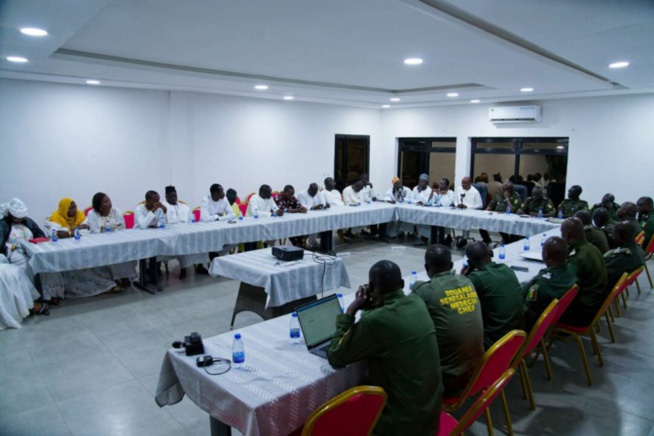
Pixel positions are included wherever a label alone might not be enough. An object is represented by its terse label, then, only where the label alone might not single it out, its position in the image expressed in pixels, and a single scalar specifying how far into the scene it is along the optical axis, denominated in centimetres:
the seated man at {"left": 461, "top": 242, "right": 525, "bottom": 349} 285
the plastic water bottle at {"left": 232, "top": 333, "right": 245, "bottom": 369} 228
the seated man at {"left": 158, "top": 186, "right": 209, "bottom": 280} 590
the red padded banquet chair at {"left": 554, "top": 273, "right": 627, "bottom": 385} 338
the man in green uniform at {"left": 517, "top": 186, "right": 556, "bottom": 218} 725
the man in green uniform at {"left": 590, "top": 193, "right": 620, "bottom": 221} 666
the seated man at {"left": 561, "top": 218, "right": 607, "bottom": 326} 349
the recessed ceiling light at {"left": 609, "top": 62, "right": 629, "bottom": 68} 486
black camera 234
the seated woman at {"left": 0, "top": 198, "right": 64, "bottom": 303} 476
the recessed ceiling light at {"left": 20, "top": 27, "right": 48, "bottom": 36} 352
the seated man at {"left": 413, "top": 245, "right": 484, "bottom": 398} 236
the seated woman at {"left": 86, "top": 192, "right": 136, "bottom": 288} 552
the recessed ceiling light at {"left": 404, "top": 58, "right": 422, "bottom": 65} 498
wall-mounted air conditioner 891
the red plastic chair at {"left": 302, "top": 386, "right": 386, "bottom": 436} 168
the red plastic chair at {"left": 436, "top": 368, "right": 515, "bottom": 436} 207
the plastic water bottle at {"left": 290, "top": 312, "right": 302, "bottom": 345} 256
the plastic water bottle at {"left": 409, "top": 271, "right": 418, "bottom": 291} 358
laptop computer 244
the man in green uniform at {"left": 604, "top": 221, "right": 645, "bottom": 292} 381
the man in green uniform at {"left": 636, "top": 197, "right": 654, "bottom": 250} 579
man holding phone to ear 198
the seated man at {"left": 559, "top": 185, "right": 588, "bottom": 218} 700
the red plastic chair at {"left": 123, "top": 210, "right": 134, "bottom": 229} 660
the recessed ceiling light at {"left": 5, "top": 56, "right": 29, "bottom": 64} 490
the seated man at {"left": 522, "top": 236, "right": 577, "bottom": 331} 312
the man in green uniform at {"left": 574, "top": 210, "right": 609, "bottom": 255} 449
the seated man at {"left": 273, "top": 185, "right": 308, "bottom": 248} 732
